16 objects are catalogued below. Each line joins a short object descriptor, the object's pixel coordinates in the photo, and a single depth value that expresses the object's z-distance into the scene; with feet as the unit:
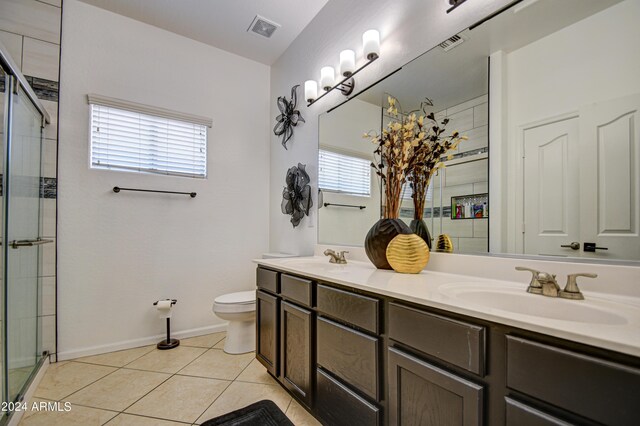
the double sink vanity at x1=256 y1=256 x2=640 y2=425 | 1.91
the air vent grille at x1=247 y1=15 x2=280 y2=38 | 8.20
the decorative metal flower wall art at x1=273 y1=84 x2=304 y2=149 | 9.00
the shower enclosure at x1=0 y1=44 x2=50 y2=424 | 4.91
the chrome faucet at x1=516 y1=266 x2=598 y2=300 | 2.87
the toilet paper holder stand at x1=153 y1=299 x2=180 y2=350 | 7.91
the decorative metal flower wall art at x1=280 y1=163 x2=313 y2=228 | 8.18
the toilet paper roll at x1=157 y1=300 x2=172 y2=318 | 7.86
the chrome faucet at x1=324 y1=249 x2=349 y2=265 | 6.07
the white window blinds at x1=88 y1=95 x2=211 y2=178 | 7.80
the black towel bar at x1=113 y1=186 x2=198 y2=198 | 7.75
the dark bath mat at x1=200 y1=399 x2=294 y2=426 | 4.73
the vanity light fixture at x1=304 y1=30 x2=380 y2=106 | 5.78
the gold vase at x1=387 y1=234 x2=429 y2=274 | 4.42
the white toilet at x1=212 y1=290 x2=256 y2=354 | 7.39
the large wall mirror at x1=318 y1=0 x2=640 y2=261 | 3.04
